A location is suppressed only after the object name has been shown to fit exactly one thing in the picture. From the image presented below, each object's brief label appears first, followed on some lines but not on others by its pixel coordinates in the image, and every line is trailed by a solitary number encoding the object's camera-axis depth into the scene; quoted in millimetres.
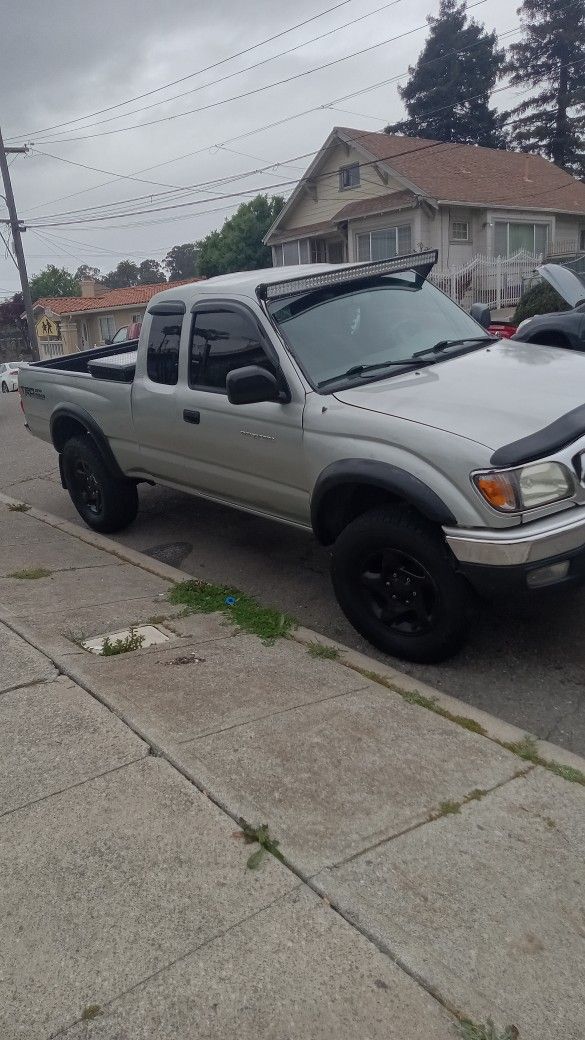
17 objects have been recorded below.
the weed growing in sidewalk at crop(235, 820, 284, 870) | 2502
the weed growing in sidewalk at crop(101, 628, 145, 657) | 4219
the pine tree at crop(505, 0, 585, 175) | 45750
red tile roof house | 49156
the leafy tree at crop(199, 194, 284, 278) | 44844
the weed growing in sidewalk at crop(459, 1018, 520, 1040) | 1935
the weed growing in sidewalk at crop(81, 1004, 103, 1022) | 1987
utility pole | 30859
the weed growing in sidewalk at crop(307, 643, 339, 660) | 4137
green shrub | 17516
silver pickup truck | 3546
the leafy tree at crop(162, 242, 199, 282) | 106188
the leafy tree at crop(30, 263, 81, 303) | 83688
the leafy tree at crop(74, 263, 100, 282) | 106250
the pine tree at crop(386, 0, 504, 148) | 48656
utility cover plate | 4328
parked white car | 33219
